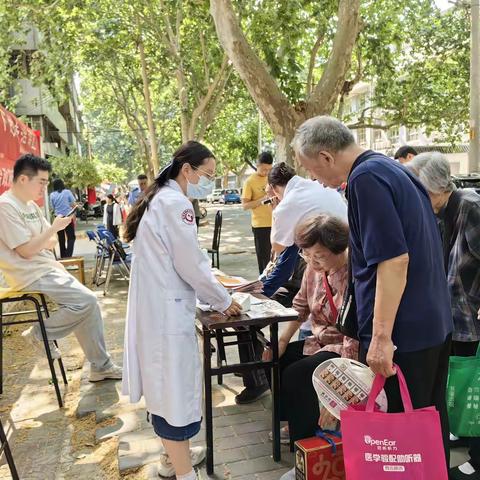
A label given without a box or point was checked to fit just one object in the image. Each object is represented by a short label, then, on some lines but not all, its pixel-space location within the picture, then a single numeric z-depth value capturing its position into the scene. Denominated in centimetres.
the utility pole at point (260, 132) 2989
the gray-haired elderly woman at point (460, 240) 293
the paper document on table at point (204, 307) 304
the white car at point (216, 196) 5185
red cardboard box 247
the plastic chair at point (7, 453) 276
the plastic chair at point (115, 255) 848
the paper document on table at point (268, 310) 291
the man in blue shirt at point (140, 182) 1060
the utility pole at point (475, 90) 866
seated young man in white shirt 393
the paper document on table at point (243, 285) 352
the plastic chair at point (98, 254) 897
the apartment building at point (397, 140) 2741
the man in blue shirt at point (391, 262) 195
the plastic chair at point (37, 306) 392
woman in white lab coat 256
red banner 624
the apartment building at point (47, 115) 2339
